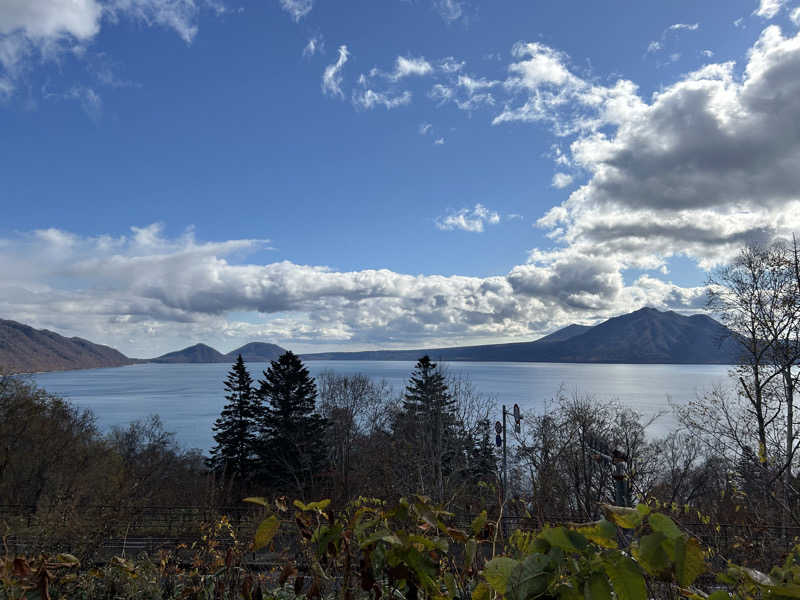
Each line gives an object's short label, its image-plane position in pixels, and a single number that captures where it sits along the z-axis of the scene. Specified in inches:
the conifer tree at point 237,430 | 1261.1
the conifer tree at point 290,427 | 1222.9
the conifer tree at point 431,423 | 947.5
